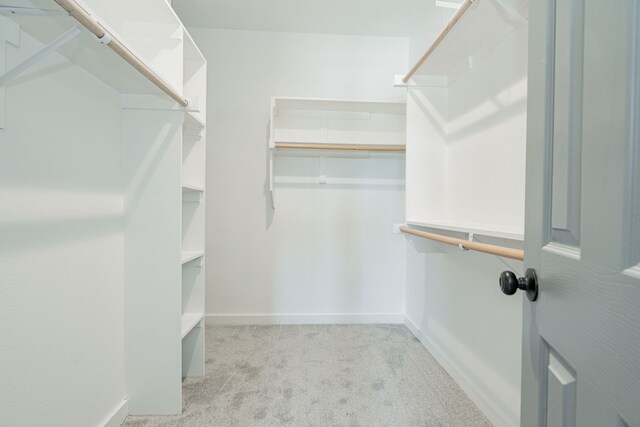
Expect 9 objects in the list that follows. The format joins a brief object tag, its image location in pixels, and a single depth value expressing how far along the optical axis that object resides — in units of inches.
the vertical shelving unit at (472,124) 49.7
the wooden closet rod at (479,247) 37.3
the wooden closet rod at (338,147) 87.8
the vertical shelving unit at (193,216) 68.2
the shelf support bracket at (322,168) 97.1
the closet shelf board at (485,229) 39.8
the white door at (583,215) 15.6
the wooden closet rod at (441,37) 46.0
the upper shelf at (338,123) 90.5
